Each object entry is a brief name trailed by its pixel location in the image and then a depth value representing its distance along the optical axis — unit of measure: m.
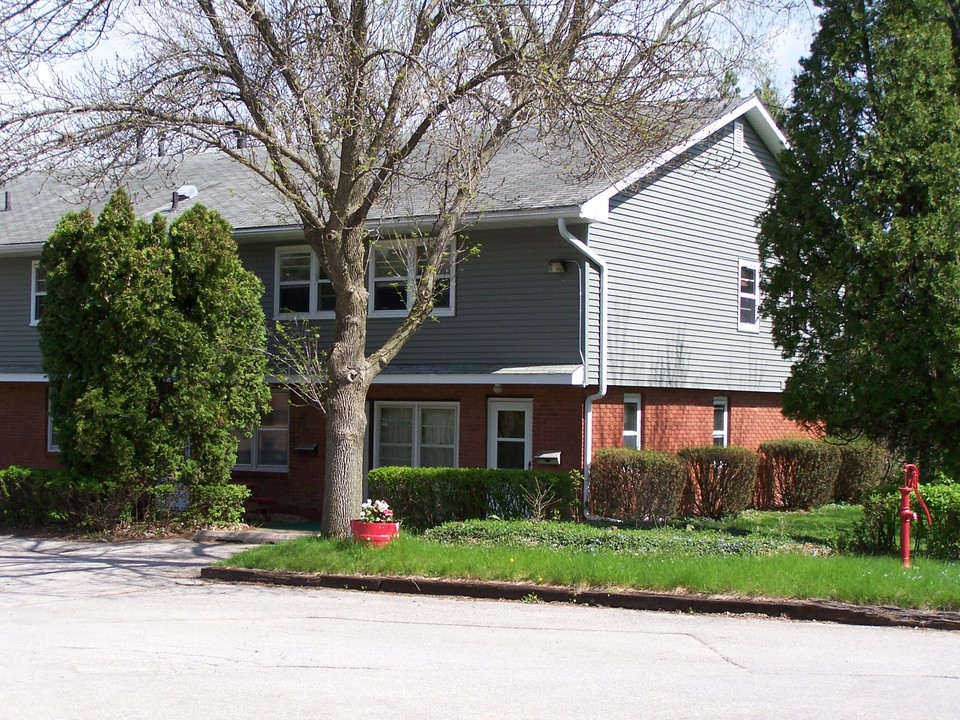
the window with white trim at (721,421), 22.34
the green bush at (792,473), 21.92
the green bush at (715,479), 19.81
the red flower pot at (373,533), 14.01
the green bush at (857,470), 23.14
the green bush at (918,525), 13.17
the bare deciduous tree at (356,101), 13.86
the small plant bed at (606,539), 13.73
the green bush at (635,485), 18.06
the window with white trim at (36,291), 23.78
